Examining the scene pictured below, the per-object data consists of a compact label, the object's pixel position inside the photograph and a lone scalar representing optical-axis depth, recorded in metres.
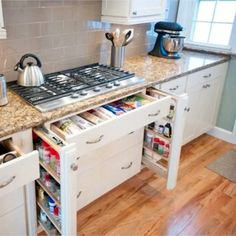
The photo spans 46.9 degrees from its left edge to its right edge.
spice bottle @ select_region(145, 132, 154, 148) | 2.05
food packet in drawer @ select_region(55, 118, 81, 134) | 1.39
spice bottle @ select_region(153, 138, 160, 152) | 2.02
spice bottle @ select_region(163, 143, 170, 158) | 1.92
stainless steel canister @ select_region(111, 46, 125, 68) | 2.09
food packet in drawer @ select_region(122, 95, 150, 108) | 1.72
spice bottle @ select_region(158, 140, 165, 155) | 1.98
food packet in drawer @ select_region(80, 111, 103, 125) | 1.50
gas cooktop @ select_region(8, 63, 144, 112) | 1.47
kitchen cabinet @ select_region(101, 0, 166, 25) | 1.96
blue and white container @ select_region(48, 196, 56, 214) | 1.43
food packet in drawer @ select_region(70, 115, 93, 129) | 1.44
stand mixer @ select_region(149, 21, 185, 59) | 2.44
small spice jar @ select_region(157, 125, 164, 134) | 1.95
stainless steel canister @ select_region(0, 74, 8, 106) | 1.35
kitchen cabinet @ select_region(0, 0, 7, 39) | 1.29
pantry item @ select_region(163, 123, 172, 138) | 1.88
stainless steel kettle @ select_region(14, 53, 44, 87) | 1.61
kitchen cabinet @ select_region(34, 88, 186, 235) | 1.24
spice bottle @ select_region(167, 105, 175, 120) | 1.79
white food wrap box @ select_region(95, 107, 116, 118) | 1.54
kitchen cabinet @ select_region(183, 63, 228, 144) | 2.43
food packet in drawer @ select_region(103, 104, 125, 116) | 1.60
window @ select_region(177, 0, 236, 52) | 2.65
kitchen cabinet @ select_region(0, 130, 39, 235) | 1.07
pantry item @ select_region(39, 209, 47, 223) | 1.54
